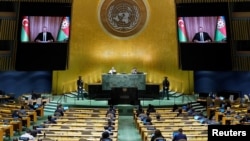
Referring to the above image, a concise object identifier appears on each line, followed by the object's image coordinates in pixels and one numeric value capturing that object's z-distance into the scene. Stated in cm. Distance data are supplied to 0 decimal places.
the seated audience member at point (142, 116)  1586
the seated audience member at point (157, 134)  1027
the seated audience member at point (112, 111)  1735
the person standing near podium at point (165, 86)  2369
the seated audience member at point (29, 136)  1093
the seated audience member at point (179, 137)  1014
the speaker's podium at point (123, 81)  2361
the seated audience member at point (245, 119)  1466
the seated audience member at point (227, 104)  1974
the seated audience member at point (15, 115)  1637
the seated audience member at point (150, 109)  1828
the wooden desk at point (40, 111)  2003
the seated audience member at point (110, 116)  1582
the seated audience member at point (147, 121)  1458
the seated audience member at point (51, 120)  1459
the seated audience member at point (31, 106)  1964
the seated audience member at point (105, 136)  1001
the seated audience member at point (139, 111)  1752
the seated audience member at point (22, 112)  1755
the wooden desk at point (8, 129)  1418
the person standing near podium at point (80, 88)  2334
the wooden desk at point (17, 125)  1559
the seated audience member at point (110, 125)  1319
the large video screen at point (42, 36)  2345
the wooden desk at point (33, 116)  1835
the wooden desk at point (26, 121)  1683
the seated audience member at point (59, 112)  1730
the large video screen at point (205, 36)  2316
